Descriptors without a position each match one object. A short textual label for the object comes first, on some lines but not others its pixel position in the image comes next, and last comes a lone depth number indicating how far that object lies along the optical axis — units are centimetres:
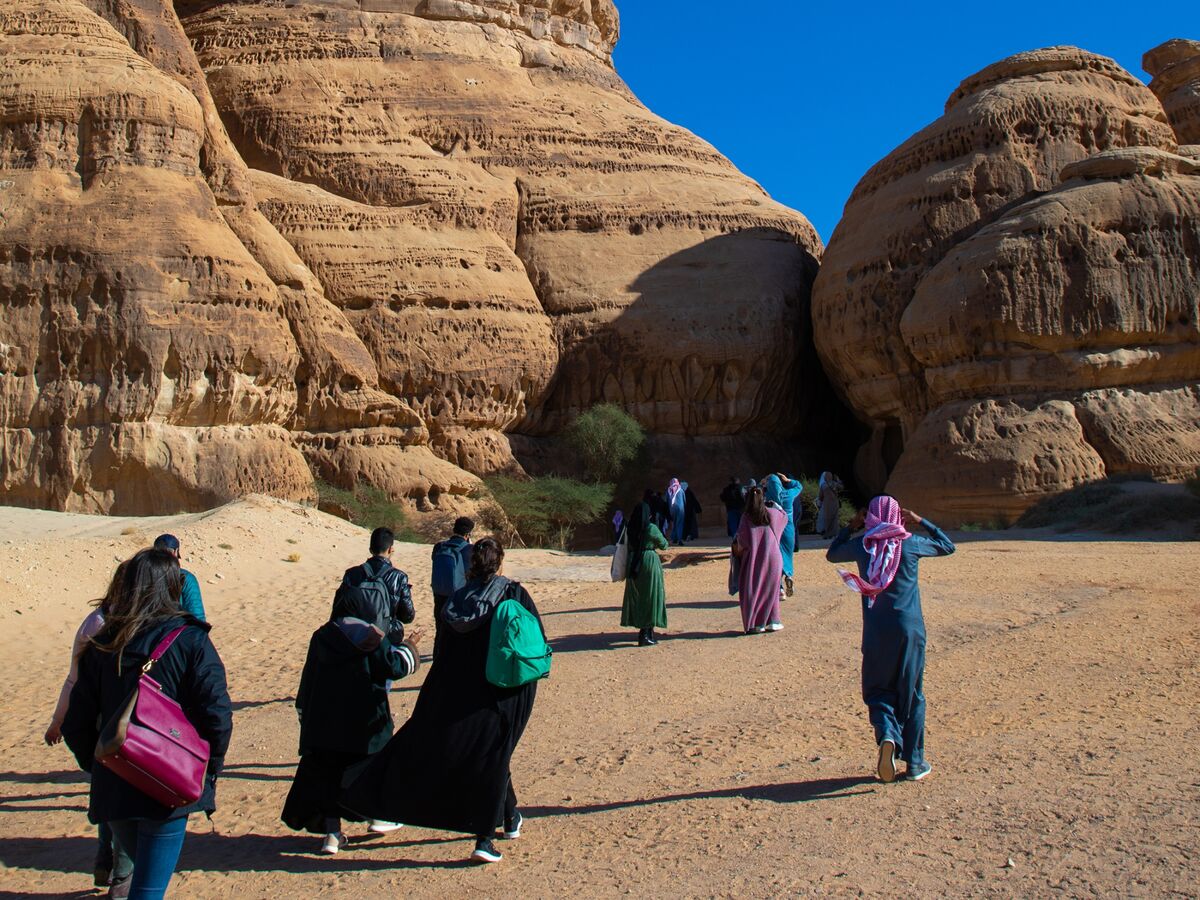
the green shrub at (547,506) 2373
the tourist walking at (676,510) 2072
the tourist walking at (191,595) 607
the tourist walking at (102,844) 462
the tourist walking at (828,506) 2145
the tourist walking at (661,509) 2114
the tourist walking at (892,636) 551
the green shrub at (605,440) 2598
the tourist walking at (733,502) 1812
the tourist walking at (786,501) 1257
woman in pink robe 1017
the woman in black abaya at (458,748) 483
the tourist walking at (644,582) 1007
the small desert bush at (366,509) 2172
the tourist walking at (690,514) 2294
